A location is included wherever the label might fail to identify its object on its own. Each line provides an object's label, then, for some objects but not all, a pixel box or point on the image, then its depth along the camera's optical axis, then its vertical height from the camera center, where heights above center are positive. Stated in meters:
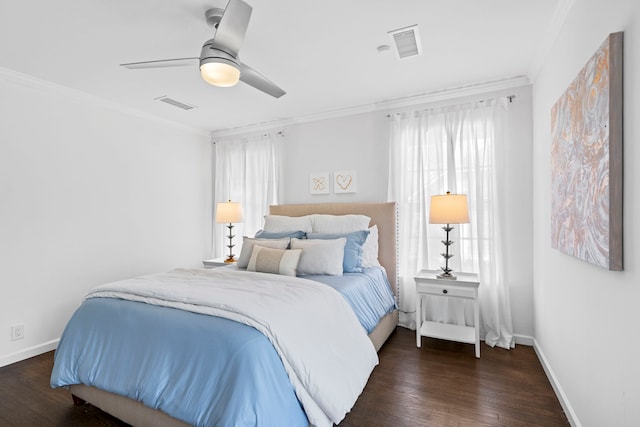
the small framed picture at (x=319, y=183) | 4.11 +0.42
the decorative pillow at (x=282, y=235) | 3.40 -0.22
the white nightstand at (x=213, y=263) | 3.88 -0.61
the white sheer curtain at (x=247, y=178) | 4.46 +0.56
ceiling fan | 1.78 +1.03
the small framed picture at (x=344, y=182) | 3.94 +0.42
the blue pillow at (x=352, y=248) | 3.02 -0.33
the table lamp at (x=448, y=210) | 2.90 +0.04
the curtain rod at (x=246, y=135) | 4.43 +1.20
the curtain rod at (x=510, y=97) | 3.13 +1.17
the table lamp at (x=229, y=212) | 4.18 +0.04
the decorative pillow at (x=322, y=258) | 2.85 -0.40
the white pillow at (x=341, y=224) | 3.43 -0.10
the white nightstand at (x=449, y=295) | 2.83 -0.75
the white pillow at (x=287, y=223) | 3.62 -0.10
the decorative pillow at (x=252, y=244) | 3.09 -0.31
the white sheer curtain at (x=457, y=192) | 3.15 +0.24
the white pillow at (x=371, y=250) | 3.27 -0.38
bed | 1.44 -0.74
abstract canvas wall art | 1.33 +0.27
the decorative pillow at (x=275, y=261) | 2.75 -0.41
